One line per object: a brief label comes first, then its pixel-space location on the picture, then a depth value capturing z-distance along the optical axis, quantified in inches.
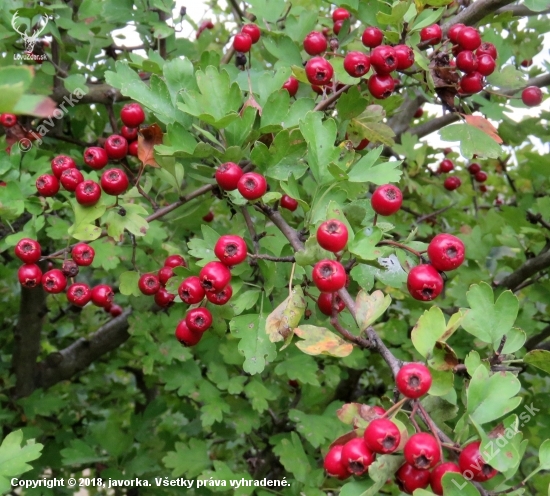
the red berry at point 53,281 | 13.5
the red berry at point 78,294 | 14.1
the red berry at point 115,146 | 13.8
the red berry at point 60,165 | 13.4
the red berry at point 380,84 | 12.4
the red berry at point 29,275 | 13.8
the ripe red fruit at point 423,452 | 8.8
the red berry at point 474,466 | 9.0
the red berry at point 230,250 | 11.2
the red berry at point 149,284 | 14.4
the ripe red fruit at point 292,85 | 14.3
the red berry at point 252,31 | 15.3
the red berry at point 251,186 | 11.2
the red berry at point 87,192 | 12.7
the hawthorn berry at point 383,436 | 8.9
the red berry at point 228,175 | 11.4
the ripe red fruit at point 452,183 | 23.7
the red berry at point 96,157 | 13.8
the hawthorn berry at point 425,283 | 10.5
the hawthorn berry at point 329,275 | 9.7
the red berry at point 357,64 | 12.2
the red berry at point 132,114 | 13.8
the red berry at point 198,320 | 12.0
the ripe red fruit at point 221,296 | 11.5
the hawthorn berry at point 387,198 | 11.0
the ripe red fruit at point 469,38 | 12.5
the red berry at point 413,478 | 9.3
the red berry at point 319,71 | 12.6
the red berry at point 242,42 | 14.9
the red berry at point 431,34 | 13.0
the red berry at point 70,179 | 13.0
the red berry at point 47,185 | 13.4
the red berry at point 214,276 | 11.2
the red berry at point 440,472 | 9.1
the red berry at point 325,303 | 11.3
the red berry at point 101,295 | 14.5
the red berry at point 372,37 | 12.5
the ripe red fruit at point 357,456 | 9.1
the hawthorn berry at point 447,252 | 10.5
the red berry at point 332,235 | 9.8
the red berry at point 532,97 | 16.6
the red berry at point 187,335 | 12.3
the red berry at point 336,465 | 9.6
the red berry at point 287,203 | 14.1
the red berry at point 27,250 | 13.7
